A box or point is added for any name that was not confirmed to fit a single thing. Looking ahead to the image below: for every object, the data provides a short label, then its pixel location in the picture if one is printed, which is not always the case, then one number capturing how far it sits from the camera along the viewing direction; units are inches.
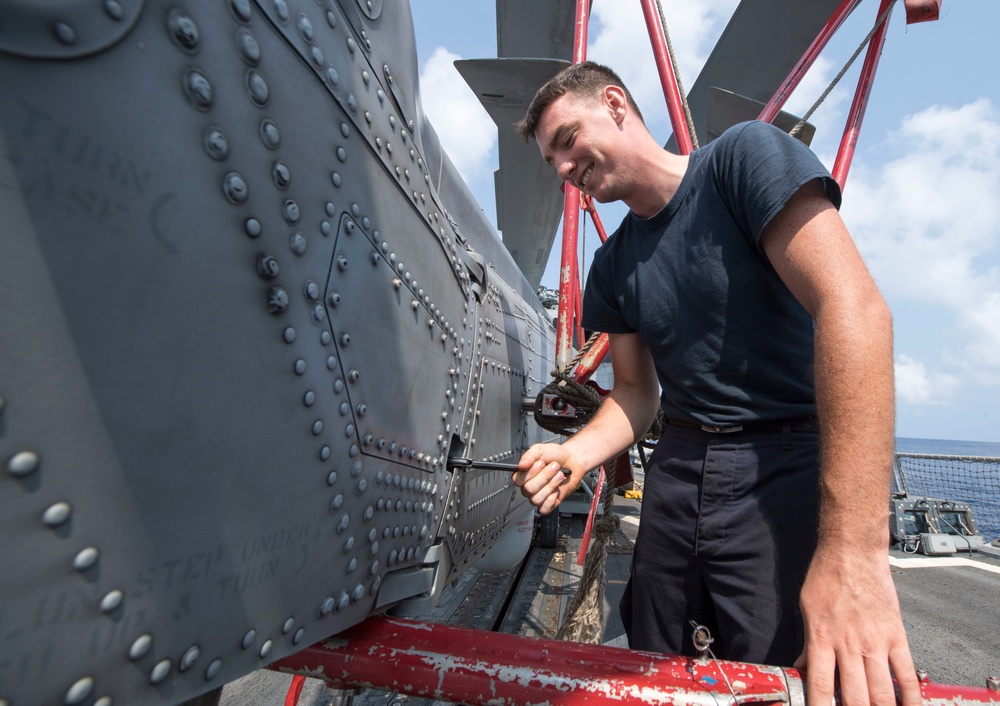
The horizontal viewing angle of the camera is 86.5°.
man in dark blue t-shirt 35.5
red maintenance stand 38.3
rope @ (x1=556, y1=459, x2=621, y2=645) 72.2
